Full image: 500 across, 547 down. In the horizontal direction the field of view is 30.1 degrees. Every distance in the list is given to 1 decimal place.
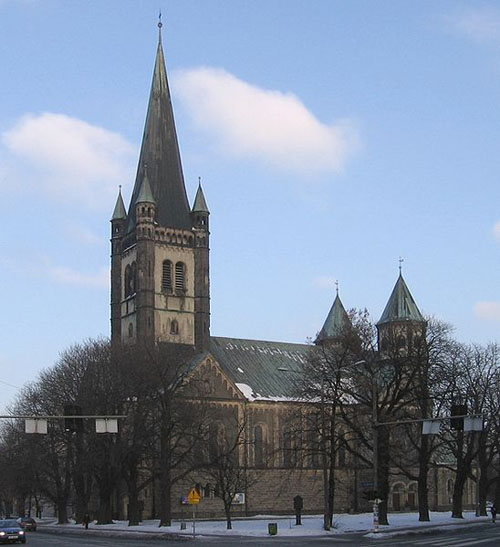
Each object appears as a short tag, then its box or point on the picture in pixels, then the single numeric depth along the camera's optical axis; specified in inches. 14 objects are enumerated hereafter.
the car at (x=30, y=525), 2615.7
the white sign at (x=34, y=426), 1430.9
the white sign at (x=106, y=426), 1456.7
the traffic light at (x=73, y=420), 1350.9
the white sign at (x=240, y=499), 3427.2
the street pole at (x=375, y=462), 1797.5
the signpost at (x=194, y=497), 1970.4
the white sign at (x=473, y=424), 1434.5
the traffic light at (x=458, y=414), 1378.0
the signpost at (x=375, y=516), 1860.2
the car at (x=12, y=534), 1748.3
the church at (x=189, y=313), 3550.7
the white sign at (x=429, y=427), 1596.7
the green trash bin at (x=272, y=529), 2022.6
